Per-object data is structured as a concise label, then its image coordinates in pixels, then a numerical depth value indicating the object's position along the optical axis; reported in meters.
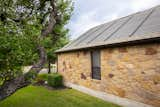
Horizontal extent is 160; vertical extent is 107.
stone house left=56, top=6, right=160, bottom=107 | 4.08
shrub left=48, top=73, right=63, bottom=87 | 8.11
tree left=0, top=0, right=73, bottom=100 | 3.46
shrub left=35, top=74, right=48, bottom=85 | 9.50
